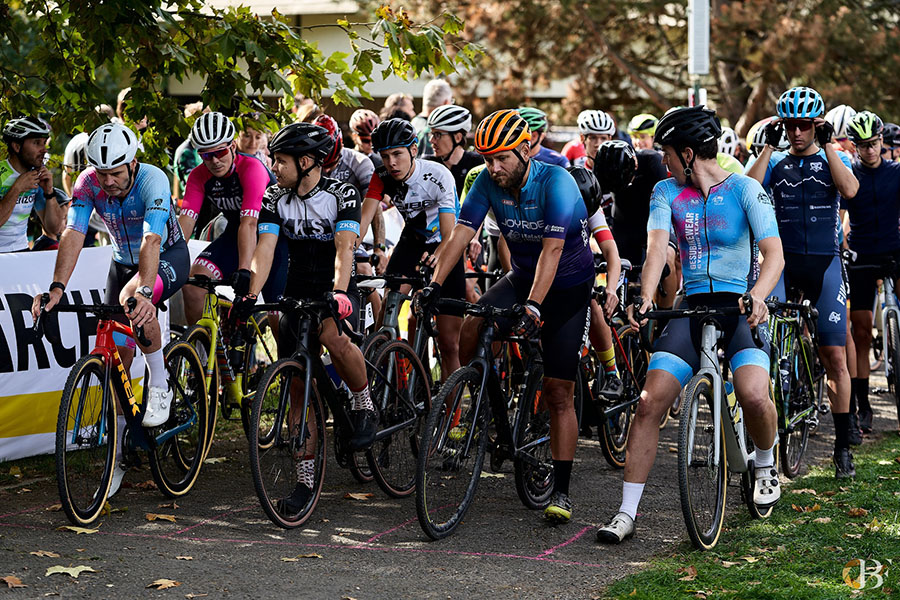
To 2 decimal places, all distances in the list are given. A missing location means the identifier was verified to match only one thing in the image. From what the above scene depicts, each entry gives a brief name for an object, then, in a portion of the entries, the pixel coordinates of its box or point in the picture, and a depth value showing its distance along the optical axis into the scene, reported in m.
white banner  15.78
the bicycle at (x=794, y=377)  15.58
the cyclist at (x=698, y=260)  12.53
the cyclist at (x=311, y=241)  13.55
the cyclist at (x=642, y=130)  23.55
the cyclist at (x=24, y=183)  16.42
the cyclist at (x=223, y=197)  16.07
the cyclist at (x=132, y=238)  13.73
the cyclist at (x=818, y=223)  16.51
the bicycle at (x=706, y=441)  12.07
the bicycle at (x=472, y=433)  12.55
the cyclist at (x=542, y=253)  13.17
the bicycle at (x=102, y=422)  12.75
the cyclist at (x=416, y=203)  16.64
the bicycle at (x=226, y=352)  15.59
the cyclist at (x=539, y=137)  18.37
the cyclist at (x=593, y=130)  20.61
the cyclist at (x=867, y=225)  19.21
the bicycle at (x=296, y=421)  12.77
